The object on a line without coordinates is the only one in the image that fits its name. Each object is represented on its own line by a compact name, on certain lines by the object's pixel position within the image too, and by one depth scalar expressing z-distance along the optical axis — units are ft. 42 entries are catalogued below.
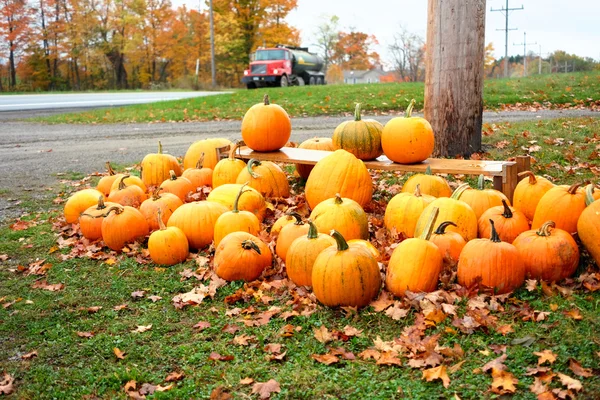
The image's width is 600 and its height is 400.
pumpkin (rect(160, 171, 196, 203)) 20.90
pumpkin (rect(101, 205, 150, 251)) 17.80
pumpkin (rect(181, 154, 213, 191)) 22.41
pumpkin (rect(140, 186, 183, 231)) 18.65
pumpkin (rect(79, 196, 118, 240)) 18.69
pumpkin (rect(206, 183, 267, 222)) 18.15
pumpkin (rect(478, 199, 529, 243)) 14.51
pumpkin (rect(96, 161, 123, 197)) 22.59
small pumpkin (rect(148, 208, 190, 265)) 16.40
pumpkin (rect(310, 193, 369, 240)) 15.34
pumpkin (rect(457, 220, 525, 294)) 12.55
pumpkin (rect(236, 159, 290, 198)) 19.99
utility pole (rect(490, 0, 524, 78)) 193.04
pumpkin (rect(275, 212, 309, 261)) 15.11
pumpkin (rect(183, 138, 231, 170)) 24.13
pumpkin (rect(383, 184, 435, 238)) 15.99
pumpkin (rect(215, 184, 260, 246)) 16.40
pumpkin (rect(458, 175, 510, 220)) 16.12
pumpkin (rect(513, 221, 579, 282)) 12.91
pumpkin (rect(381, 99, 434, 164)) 19.03
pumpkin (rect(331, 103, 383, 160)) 20.22
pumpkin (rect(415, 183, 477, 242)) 14.66
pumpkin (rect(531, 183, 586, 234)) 14.26
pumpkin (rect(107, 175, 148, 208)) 20.21
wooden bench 17.78
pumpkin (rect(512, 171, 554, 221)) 15.97
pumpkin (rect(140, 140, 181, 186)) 23.52
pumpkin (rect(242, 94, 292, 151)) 21.79
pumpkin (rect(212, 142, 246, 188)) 21.08
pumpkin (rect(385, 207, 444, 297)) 12.73
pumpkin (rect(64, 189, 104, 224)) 20.51
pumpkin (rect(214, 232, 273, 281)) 14.64
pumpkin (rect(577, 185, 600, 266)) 12.98
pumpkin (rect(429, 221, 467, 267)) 13.75
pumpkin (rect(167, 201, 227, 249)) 17.34
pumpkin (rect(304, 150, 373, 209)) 17.90
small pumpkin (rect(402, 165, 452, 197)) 17.60
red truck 100.48
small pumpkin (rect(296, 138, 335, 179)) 22.89
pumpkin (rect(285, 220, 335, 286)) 13.78
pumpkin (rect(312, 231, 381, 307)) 12.53
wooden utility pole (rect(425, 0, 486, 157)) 23.80
